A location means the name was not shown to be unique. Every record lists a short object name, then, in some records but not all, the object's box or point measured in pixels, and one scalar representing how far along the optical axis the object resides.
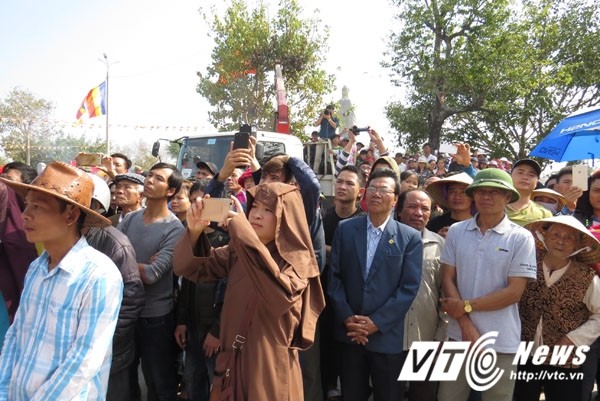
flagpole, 20.29
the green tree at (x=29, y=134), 25.80
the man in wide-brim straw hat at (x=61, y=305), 1.67
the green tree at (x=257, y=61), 17.53
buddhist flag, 18.25
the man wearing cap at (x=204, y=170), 5.03
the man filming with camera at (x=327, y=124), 11.41
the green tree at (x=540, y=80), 14.70
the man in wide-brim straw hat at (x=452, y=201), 3.55
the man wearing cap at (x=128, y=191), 3.56
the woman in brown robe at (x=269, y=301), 1.84
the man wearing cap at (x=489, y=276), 2.54
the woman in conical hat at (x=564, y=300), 2.67
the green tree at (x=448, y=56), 14.42
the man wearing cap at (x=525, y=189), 3.45
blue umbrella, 4.23
